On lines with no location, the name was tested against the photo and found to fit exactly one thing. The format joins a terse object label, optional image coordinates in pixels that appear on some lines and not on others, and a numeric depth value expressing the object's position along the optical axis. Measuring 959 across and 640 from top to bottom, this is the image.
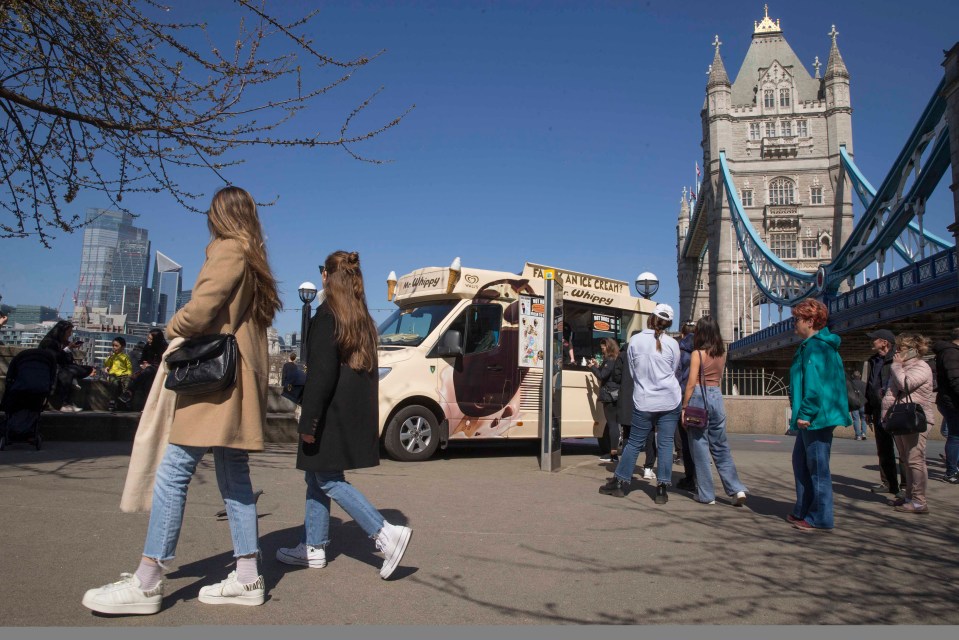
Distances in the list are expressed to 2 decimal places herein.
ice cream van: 8.66
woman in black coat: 3.76
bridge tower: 76.31
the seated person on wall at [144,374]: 11.29
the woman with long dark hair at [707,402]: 6.52
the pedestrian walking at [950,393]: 7.89
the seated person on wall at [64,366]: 9.02
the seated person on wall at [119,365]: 13.05
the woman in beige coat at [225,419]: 3.15
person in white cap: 6.47
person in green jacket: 5.38
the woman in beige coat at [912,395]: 6.37
